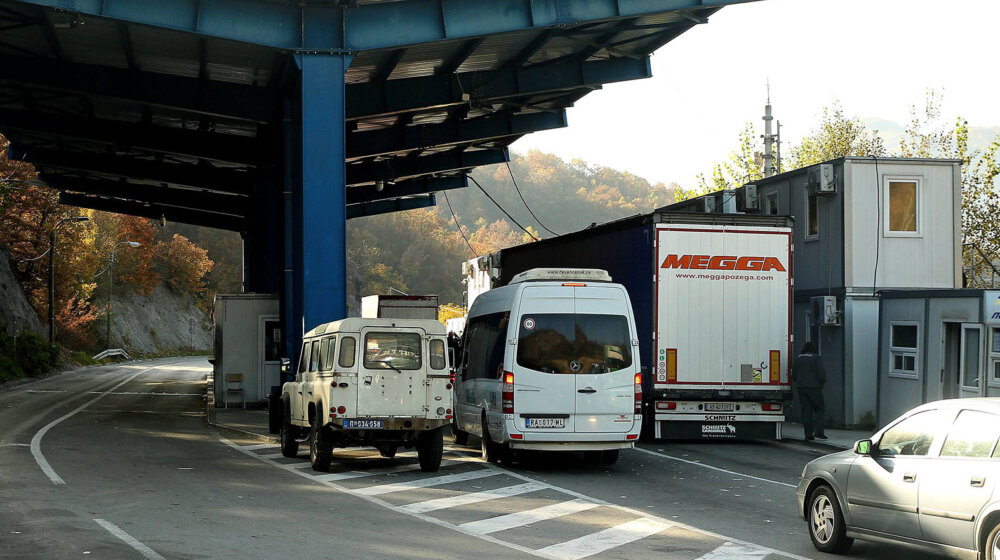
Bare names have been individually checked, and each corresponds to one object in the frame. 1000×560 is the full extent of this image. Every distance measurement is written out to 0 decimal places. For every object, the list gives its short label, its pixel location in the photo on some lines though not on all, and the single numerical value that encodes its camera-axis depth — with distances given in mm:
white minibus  15820
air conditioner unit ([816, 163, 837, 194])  23953
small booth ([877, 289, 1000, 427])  19688
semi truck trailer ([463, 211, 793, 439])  19234
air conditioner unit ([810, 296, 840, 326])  23672
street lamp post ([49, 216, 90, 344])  55875
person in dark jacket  20547
